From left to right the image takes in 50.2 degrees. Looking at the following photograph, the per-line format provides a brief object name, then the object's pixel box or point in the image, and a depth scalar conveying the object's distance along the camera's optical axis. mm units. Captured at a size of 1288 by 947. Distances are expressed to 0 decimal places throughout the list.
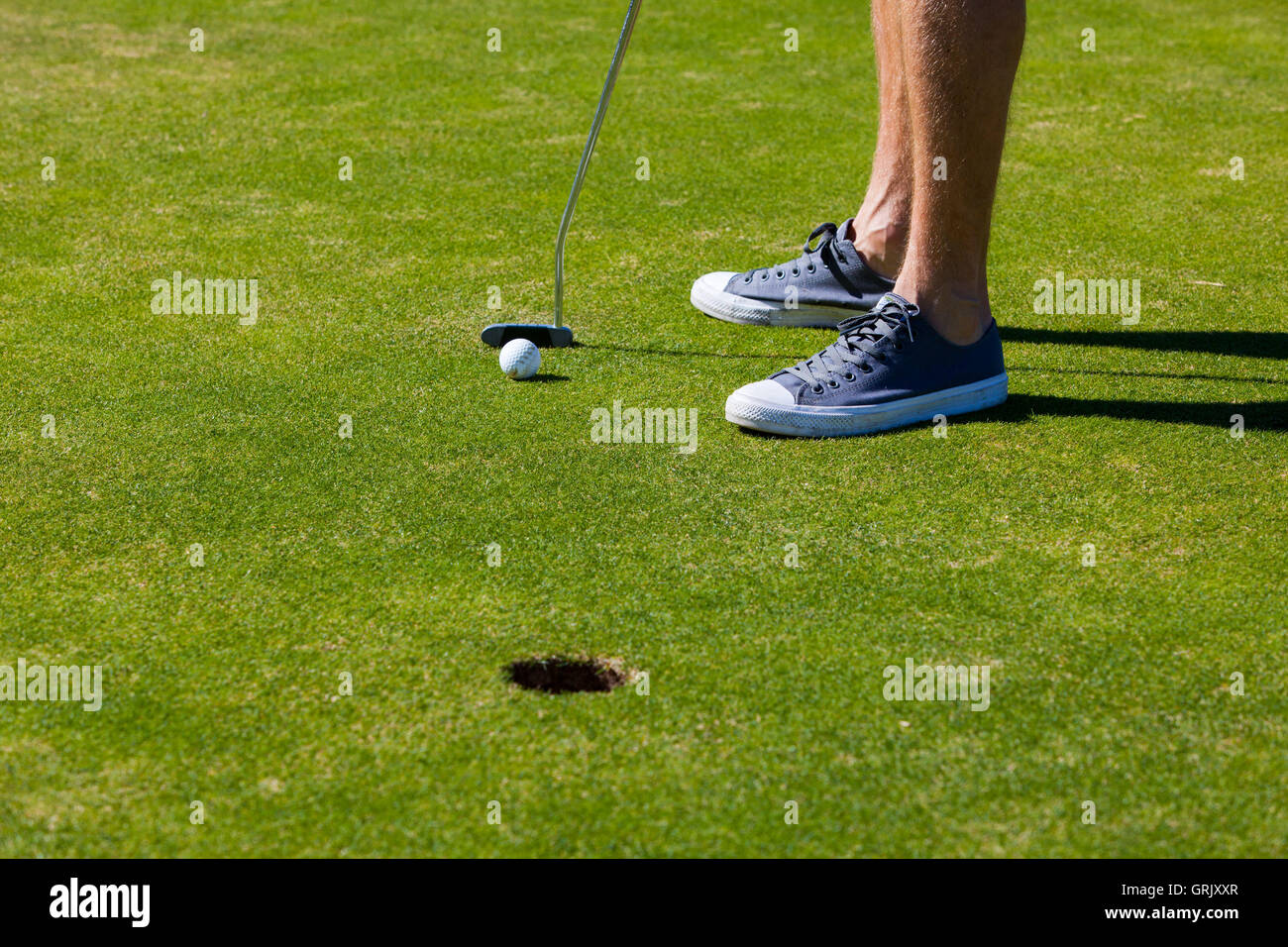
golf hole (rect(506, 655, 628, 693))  2072
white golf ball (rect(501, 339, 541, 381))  3180
